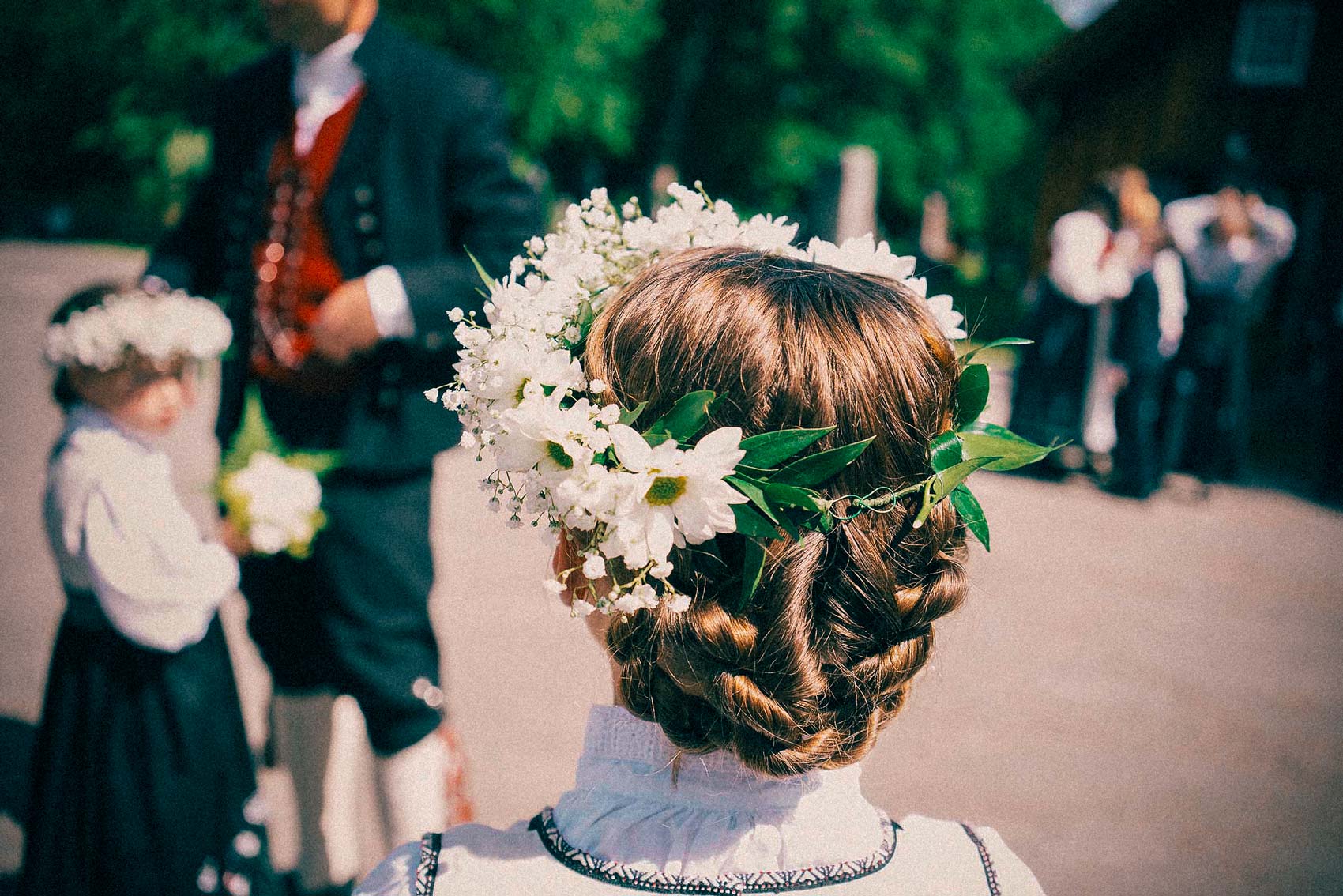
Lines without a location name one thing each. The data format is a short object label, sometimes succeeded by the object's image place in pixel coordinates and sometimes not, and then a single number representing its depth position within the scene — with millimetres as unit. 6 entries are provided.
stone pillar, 6809
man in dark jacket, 2139
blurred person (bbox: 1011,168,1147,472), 6195
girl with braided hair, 1060
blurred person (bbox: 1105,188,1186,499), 6195
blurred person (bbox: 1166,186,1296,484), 6375
